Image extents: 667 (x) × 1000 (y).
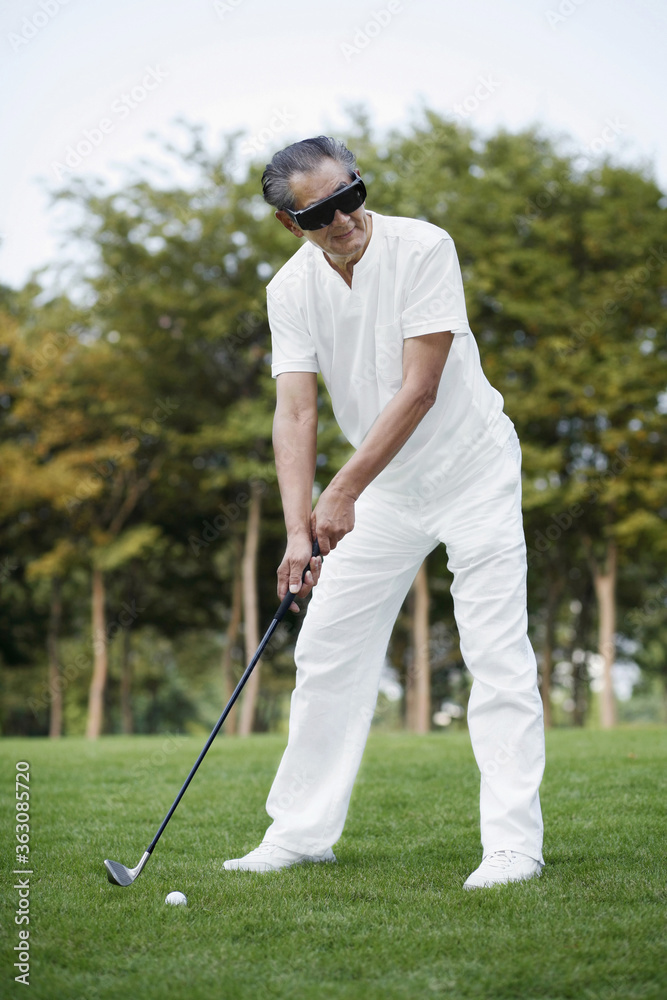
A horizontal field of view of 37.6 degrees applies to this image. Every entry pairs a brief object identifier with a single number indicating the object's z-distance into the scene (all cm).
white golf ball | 287
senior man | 317
